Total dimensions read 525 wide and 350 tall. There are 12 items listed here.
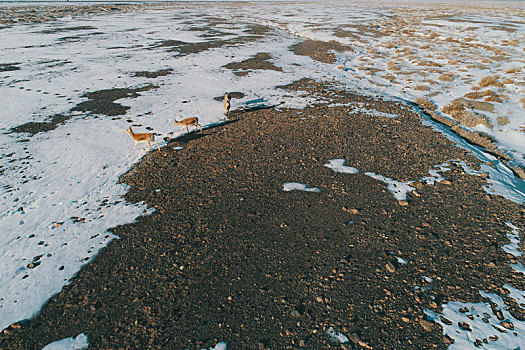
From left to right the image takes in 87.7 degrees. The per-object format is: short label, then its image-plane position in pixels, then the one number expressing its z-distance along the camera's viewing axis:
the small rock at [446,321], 5.47
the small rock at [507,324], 5.34
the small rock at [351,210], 8.40
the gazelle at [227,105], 15.02
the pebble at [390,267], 6.57
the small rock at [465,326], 5.37
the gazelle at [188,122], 12.94
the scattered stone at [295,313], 5.69
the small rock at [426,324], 5.39
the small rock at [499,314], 5.53
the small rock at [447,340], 5.16
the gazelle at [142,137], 11.52
